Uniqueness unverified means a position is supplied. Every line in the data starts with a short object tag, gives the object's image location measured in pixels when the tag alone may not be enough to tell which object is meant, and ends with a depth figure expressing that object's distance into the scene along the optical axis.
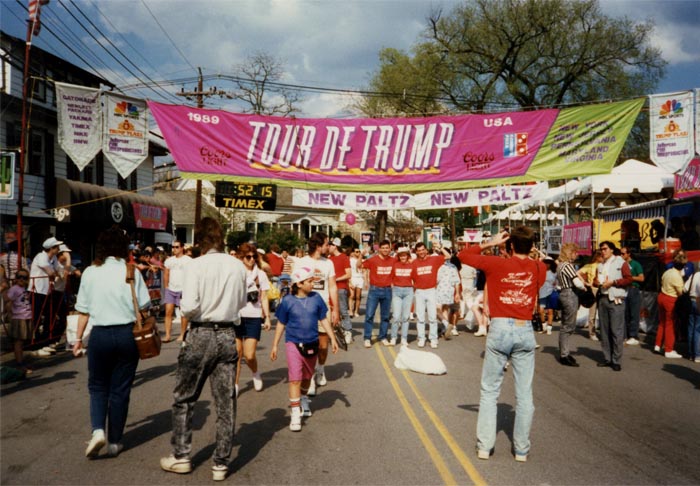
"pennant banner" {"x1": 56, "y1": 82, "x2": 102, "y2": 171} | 11.05
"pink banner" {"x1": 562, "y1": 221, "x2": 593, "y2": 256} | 18.77
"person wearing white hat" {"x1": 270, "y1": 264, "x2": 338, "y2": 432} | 6.50
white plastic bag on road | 9.41
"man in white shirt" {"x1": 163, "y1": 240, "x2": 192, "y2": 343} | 8.91
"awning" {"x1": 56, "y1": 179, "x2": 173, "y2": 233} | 24.17
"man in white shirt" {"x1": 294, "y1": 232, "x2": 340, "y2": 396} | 7.49
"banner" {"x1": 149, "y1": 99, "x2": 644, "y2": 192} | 11.89
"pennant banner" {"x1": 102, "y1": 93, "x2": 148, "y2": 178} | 11.44
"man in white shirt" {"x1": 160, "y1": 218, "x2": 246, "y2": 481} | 4.98
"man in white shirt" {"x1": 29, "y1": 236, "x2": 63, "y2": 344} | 11.29
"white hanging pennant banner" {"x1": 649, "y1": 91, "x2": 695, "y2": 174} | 12.11
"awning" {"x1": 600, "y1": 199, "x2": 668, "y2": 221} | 17.34
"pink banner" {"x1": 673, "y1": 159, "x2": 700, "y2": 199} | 14.93
